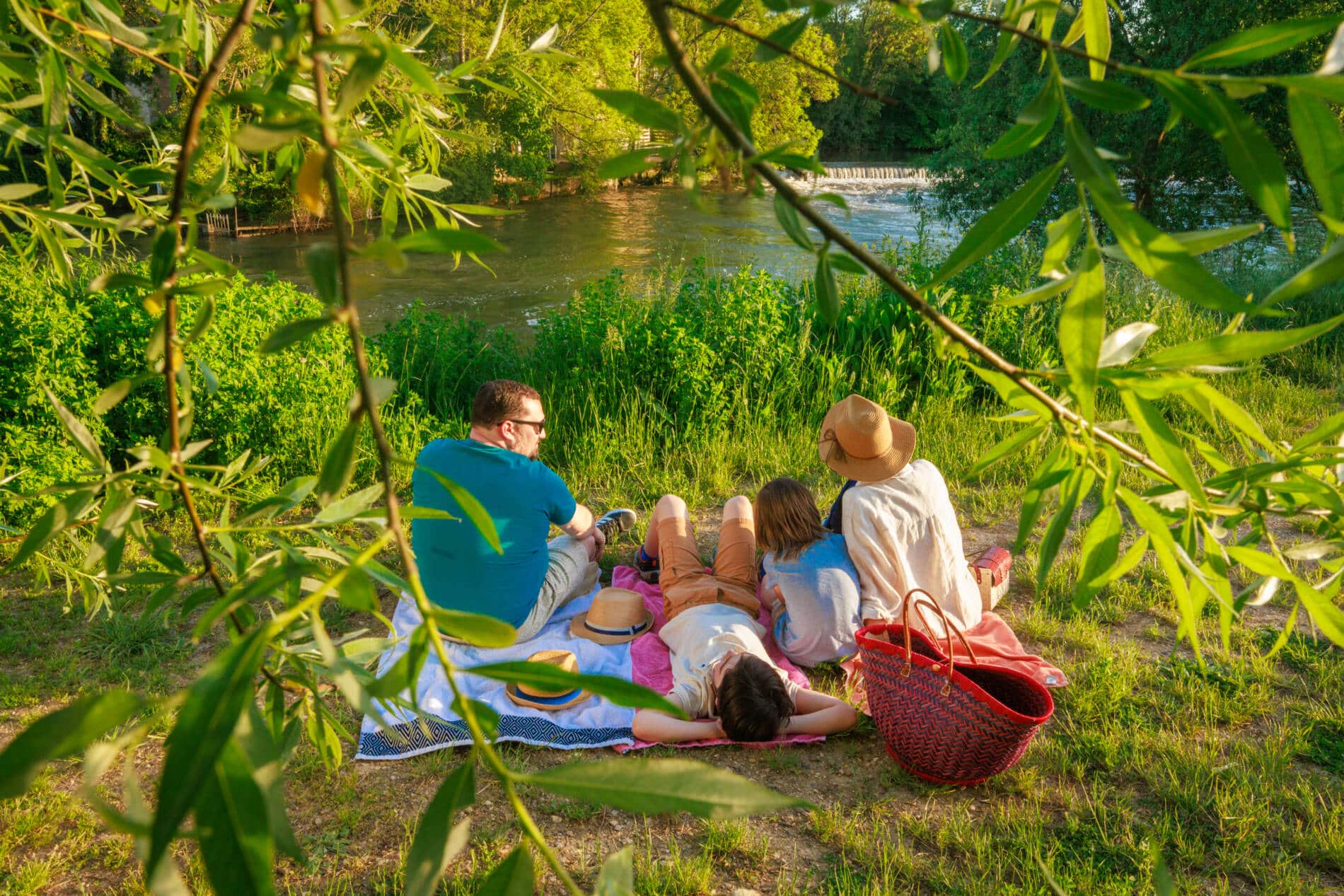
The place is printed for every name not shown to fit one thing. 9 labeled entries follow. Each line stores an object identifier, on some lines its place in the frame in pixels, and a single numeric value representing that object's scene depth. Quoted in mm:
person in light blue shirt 3244
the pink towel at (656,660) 3289
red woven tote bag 2482
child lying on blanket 2824
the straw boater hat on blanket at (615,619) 3594
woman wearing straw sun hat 3277
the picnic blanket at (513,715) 2867
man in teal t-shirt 3396
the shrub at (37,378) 3750
